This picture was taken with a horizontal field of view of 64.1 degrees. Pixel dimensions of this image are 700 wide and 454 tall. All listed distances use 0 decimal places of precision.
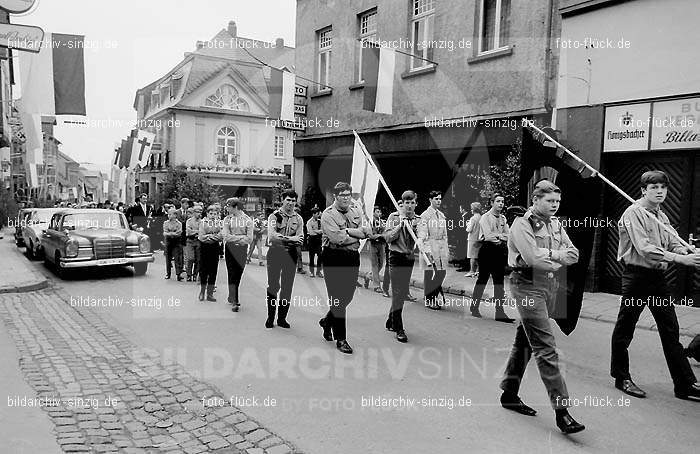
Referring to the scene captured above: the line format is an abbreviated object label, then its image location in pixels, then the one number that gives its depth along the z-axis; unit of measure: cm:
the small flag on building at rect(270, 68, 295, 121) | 1659
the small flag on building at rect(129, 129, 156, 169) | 2164
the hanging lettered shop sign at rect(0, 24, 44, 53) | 1053
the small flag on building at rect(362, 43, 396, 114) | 1359
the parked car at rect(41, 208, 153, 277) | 1188
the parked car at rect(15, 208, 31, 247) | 1888
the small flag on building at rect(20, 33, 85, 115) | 1220
